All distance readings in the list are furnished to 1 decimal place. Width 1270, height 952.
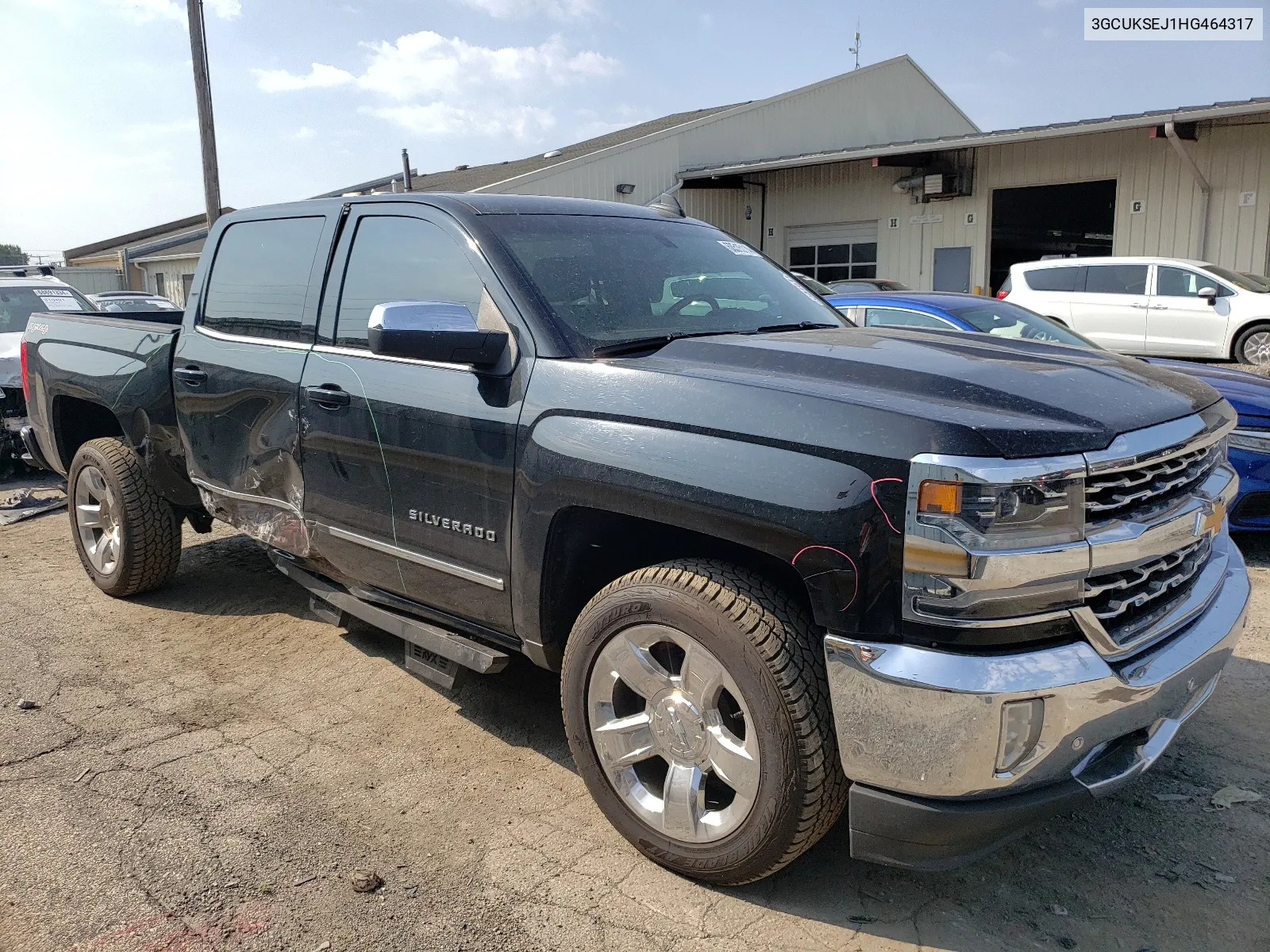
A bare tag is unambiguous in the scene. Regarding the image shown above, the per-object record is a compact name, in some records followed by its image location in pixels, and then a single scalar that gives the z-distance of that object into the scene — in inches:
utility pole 579.2
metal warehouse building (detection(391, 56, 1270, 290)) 604.4
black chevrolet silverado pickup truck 82.4
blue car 200.7
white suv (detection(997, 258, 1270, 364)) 509.4
